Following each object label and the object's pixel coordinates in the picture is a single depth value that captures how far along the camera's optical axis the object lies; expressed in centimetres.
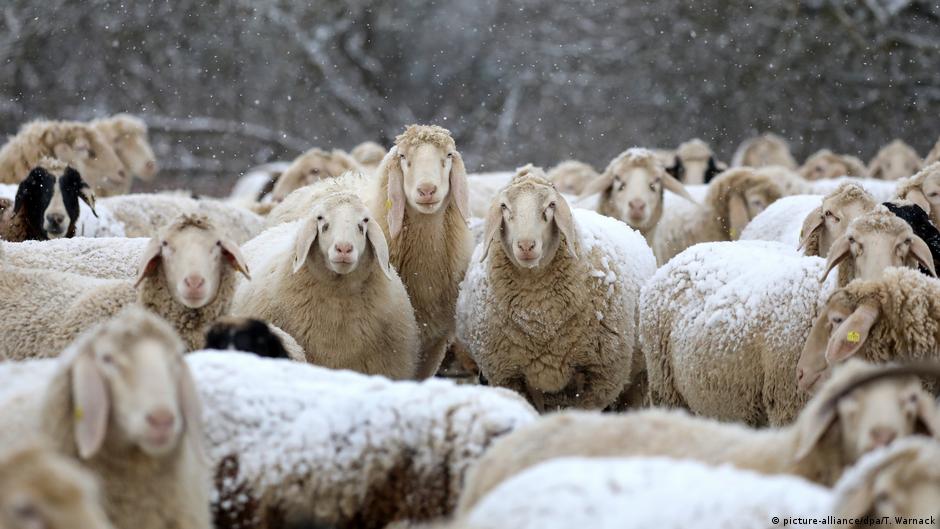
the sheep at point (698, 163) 2860
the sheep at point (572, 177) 2565
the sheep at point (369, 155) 2584
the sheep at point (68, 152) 2122
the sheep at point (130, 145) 2606
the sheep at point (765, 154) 3425
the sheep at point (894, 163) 3102
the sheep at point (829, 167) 2952
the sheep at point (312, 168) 2208
